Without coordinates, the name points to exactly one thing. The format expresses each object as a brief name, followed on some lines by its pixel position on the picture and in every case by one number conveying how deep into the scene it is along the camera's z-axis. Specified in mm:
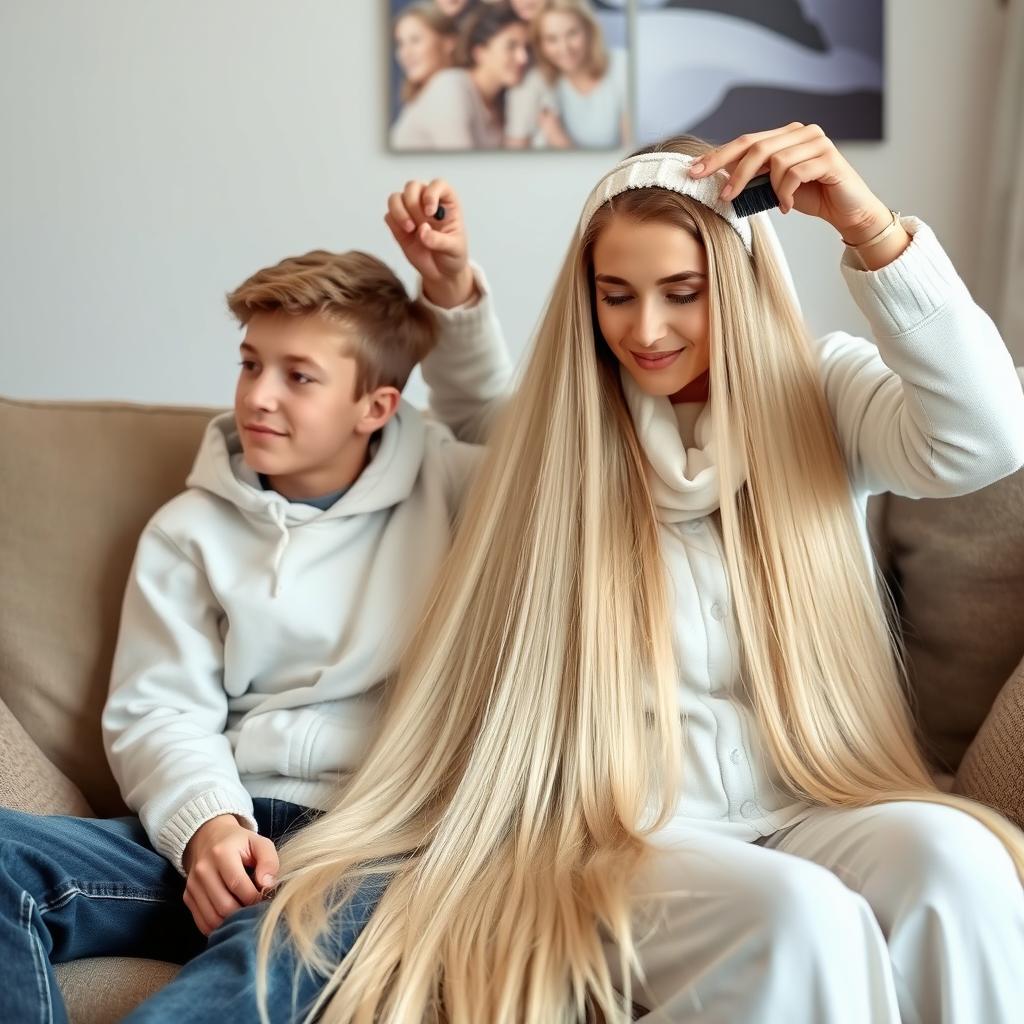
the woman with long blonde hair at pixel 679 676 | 975
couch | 1326
